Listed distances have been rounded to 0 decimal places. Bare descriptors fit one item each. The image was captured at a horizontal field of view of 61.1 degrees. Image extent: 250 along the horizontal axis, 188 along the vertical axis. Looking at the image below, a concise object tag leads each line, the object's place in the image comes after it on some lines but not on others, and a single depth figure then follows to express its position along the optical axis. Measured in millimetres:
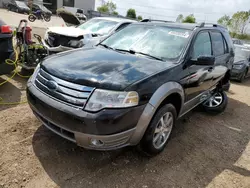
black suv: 2209
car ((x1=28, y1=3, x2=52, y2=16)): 26931
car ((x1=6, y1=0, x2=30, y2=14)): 26859
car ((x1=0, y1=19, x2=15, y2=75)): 3961
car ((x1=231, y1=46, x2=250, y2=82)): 8758
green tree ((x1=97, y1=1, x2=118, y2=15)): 60656
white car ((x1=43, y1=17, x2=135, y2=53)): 5906
